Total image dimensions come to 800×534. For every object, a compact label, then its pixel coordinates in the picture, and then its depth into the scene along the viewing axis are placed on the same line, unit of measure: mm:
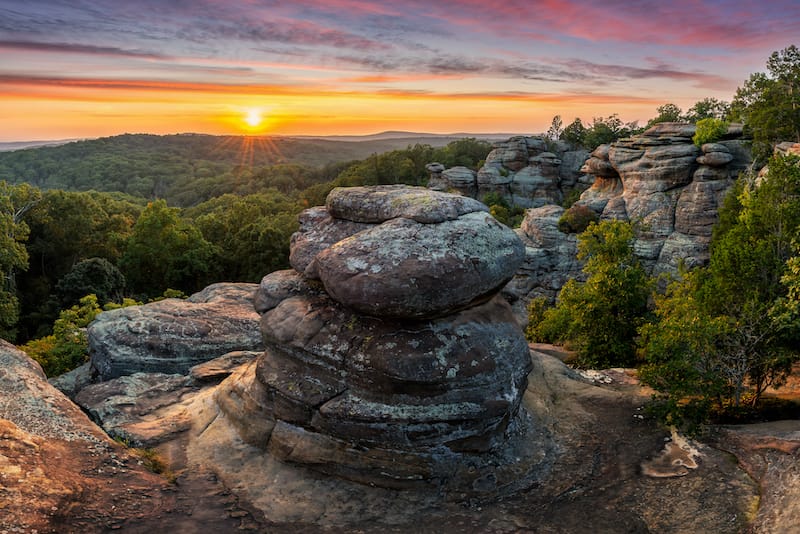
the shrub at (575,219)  50031
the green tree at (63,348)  25766
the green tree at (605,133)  82438
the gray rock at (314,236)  16578
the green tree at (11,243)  34281
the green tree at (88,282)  41719
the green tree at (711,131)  47875
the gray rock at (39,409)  13641
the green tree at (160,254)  48969
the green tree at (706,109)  72031
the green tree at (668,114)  77062
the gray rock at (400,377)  13141
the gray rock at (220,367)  19547
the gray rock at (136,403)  15508
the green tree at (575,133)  87250
